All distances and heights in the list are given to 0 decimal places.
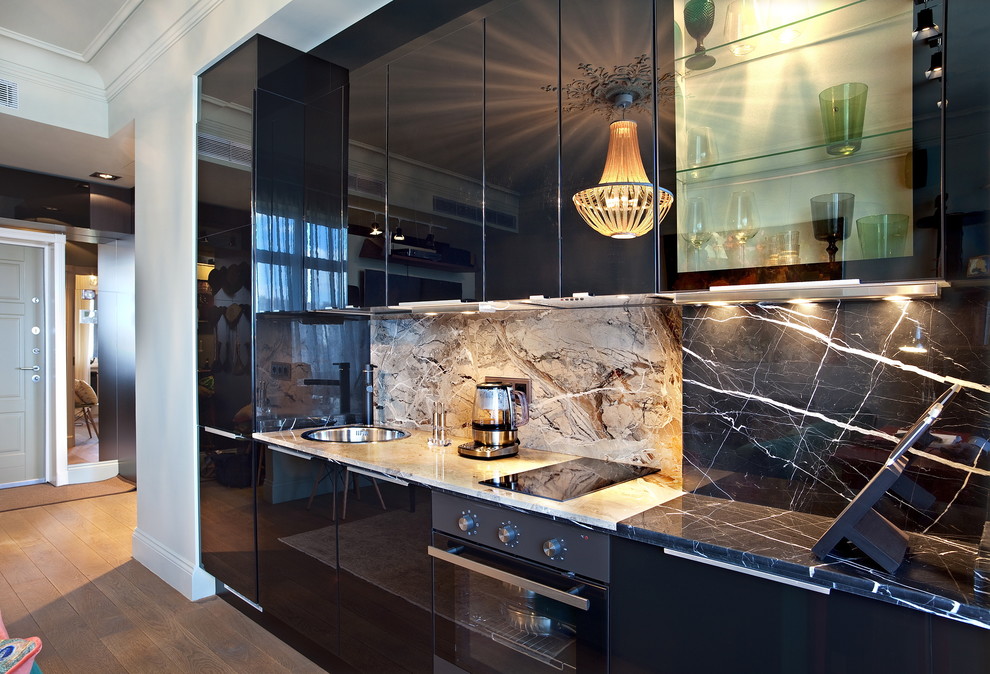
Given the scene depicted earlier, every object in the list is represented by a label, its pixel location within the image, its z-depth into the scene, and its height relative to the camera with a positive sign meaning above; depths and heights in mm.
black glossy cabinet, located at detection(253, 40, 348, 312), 2844 +697
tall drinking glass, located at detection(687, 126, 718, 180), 1634 +490
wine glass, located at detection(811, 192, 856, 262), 1385 +269
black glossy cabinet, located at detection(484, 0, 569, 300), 1931 +605
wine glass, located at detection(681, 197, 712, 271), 1612 +289
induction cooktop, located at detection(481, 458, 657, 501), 1804 -466
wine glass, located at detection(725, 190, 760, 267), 1545 +298
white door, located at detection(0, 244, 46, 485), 5590 -269
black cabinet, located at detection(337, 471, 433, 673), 2008 -850
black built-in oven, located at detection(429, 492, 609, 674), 1559 -720
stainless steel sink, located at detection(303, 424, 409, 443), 3002 -495
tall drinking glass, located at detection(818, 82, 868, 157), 1398 +508
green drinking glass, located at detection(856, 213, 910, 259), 1296 +215
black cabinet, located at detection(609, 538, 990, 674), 1106 -602
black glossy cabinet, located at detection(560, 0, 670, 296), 1688 +637
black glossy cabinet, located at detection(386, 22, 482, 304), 2170 +626
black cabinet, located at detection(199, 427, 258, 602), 2887 -862
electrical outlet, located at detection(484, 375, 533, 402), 2531 -211
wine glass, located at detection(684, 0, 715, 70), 1624 +832
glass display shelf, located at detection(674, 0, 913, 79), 1384 +738
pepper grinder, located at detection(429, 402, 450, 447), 2625 -417
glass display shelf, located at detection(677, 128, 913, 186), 1343 +424
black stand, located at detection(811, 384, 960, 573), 1214 -387
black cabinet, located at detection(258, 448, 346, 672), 2393 -924
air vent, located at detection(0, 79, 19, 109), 3682 +1467
